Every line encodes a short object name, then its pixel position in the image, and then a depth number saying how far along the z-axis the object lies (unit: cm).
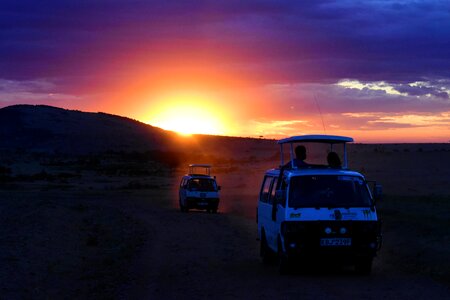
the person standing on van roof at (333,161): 1589
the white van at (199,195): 3612
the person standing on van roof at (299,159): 1572
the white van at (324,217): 1390
